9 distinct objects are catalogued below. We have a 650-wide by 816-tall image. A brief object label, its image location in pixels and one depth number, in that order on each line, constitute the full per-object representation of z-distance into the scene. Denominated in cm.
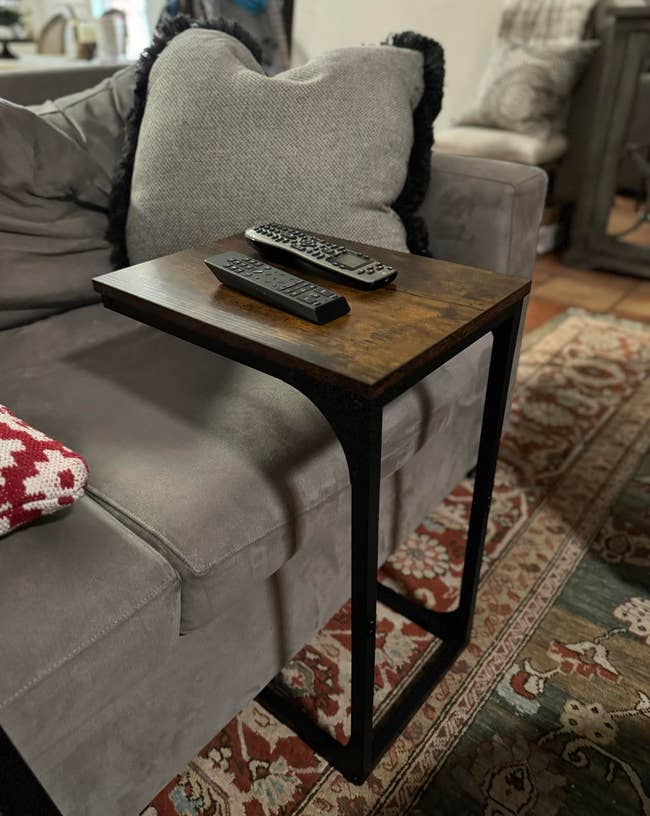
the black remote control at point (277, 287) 65
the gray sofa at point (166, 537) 58
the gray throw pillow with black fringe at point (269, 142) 98
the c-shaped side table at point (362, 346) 58
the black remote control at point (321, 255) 72
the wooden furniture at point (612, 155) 220
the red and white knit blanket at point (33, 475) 57
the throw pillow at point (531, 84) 237
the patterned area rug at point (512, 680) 81
